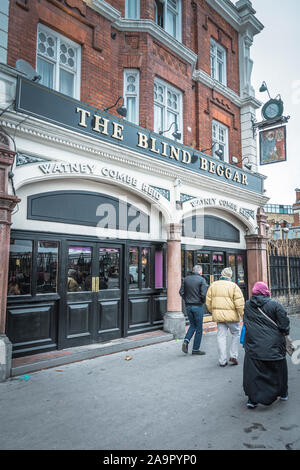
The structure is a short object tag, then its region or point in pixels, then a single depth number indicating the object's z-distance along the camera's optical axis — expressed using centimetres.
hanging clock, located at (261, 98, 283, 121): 1154
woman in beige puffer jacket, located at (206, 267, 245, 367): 575
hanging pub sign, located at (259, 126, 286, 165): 1110
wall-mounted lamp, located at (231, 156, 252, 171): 1155
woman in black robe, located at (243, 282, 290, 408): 392
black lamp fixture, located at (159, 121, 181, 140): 923
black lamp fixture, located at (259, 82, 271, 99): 1200
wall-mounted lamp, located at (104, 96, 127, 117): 755
